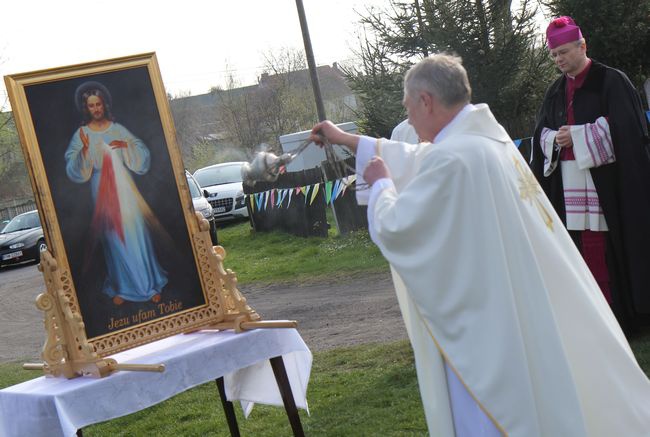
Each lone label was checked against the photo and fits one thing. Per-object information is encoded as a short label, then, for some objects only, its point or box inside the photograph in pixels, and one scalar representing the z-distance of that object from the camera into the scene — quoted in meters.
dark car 24.33
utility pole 19.98
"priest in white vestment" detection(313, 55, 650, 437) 3.54
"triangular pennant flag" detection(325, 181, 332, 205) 16.80
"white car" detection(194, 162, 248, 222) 23.53
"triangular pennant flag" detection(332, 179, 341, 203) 16.50
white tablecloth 4.09
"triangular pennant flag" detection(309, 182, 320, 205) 17.48
